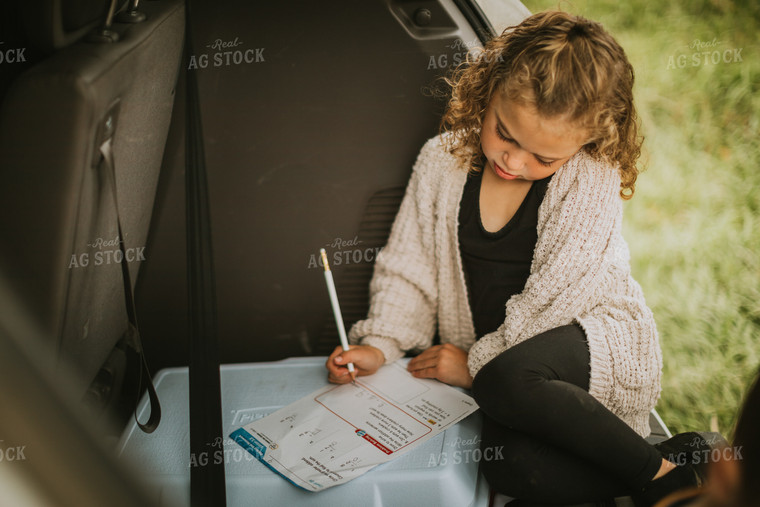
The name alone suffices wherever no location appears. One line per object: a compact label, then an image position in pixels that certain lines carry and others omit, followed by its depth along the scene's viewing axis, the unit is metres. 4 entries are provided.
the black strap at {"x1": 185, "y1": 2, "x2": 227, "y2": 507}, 0.96
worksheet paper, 1.01
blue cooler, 0.99
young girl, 1.00
